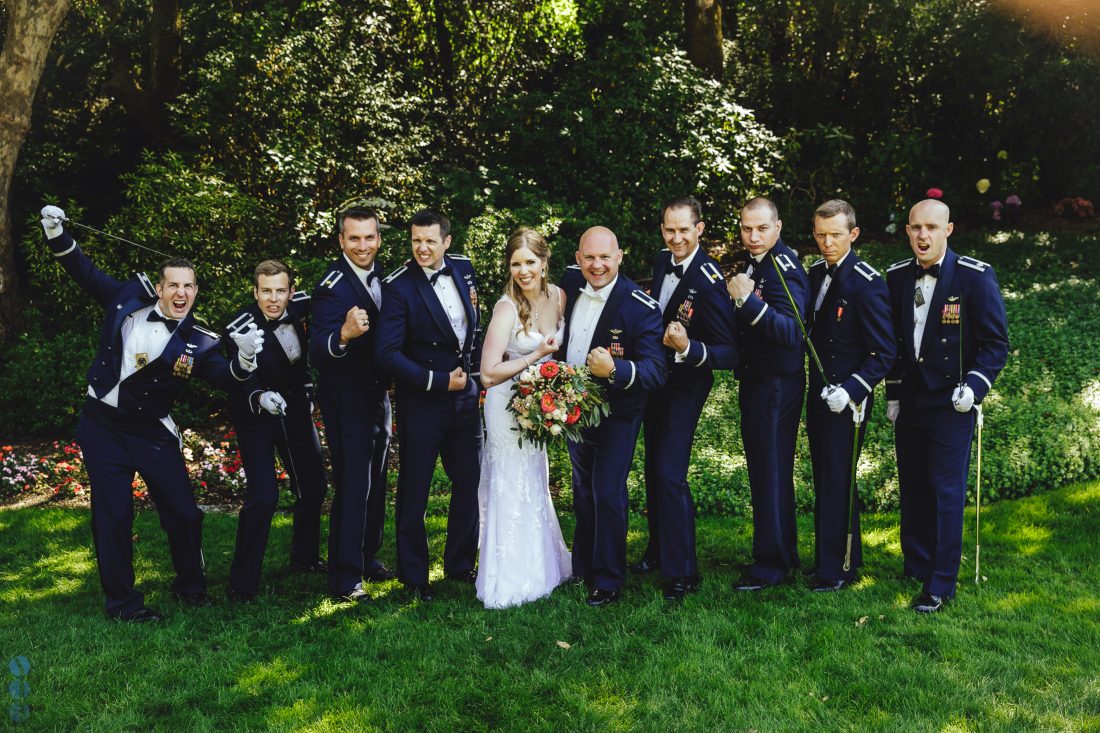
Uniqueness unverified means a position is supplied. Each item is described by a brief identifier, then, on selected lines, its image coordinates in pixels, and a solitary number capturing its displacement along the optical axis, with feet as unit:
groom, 18.04
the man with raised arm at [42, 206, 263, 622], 18.11
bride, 18.70
